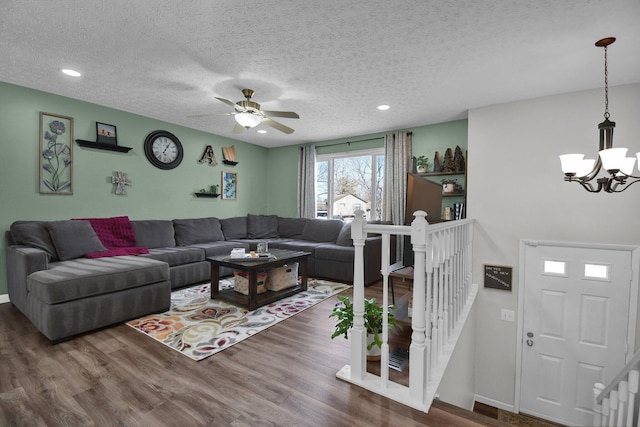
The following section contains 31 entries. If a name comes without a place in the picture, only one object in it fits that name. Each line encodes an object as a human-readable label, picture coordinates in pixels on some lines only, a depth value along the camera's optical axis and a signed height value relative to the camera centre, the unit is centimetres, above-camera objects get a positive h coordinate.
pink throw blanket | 361 -37
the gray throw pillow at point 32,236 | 304 -32
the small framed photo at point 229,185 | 561 +46
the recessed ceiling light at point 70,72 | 283 +136
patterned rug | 236 -111
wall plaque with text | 325 -76
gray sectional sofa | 236 -62
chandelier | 180 +33
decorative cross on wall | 408 +38
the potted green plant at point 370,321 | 196 -78
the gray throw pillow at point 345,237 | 471 -46
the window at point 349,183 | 528 +51
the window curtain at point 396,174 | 478 +62
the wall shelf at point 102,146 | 372 +84
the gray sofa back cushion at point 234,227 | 530 -37
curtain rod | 523 +130
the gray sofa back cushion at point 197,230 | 459 -38
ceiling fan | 296 +101
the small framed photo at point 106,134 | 388 +102
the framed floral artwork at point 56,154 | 345 +65
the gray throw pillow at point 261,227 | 569 -37
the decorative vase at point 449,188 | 430 +34
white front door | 277 -118
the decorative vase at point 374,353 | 203 -103
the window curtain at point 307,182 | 588 +57
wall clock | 444 +95
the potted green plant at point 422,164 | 458 +74
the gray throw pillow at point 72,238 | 313 -36
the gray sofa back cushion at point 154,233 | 407 -38
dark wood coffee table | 308 -81
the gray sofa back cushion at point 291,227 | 577 -38
